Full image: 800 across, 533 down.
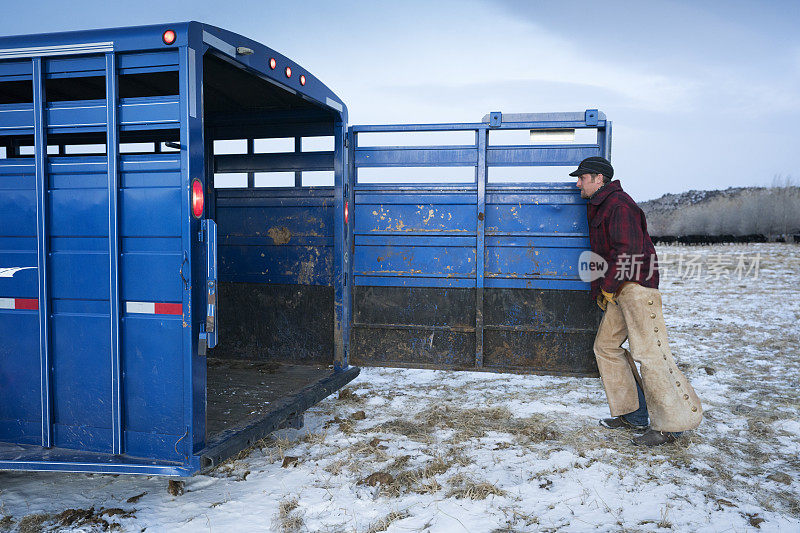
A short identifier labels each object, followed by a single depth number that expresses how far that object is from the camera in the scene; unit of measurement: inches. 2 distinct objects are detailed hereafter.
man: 182.2
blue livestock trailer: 130.8
